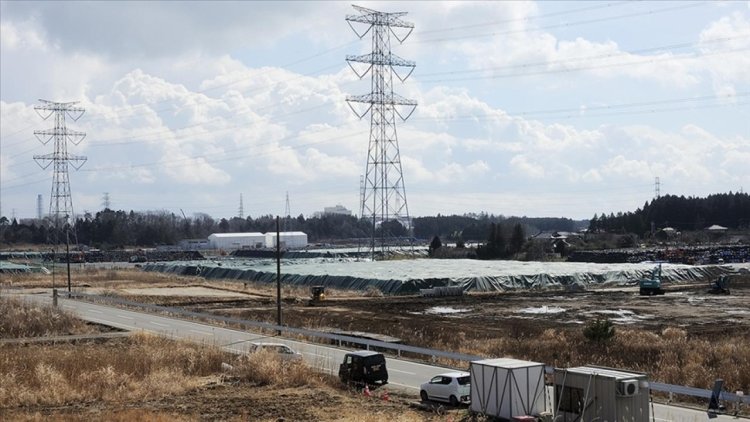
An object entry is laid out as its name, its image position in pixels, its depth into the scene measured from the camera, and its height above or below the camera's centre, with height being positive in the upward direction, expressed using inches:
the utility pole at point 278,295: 1883.6 -124.2
